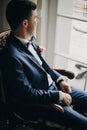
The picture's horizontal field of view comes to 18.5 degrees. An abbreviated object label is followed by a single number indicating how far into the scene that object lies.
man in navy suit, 1.71
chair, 1.80
